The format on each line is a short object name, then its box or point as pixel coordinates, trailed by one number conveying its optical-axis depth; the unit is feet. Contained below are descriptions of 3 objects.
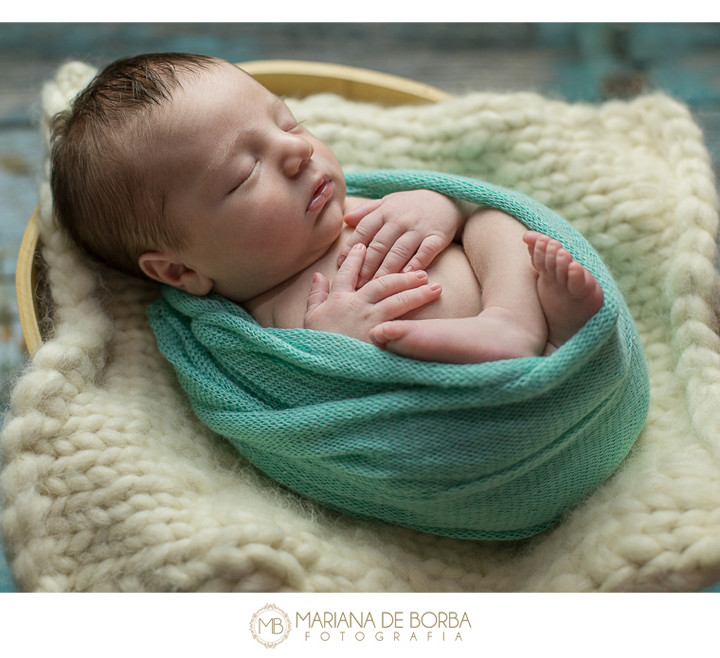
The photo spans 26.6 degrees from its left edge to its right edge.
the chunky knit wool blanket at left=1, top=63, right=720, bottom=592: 1.98
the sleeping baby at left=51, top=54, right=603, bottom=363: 2.00
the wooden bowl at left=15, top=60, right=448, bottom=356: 2.39
